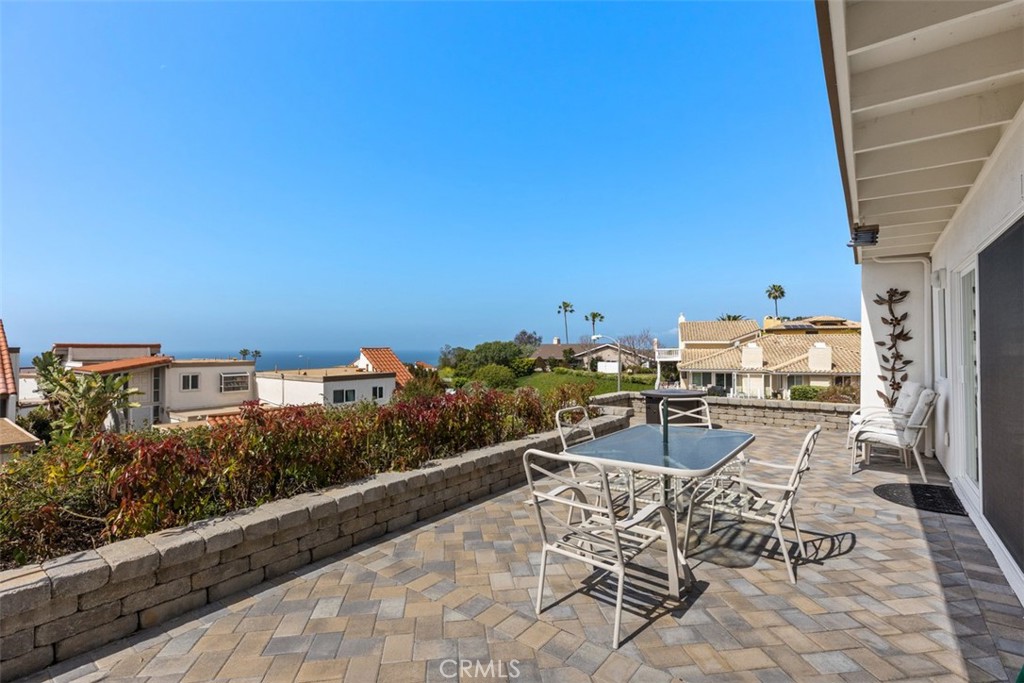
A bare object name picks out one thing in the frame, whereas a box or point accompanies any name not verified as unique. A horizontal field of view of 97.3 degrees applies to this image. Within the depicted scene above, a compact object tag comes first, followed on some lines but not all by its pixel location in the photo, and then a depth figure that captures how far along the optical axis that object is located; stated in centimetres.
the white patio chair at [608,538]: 222
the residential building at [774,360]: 2702
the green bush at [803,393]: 2295
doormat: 393
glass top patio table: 263
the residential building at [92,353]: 2212
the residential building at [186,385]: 1992
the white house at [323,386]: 2255
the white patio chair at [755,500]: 279
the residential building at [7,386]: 1076
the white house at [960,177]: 192
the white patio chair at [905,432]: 500
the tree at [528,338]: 7460
